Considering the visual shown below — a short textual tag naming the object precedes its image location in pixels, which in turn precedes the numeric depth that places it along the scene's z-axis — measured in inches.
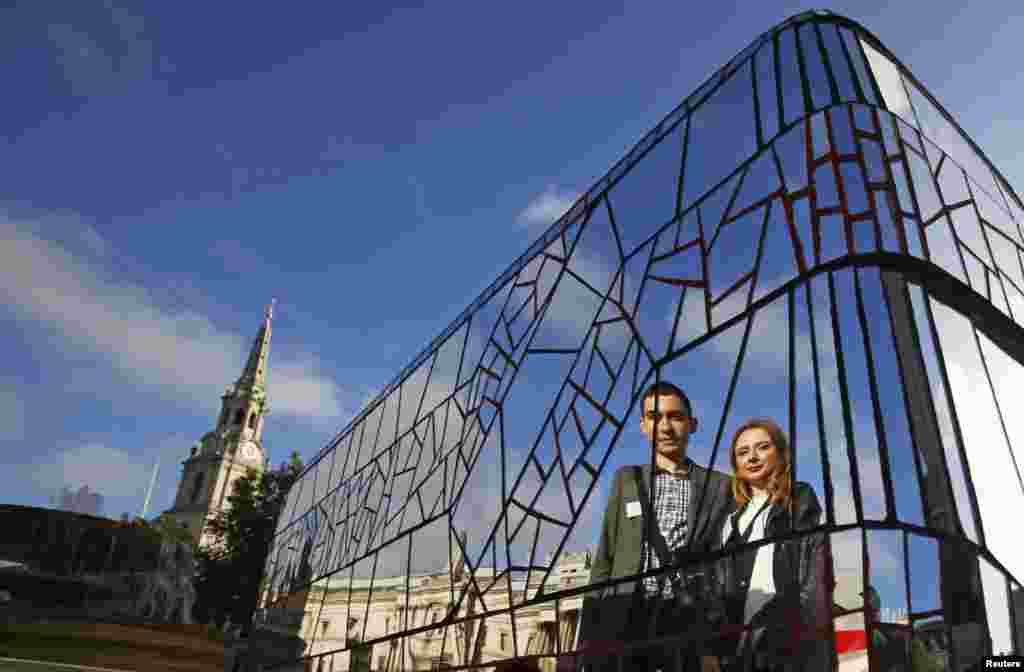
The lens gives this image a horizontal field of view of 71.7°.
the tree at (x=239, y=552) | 1398.9
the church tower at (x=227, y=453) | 3110.2
